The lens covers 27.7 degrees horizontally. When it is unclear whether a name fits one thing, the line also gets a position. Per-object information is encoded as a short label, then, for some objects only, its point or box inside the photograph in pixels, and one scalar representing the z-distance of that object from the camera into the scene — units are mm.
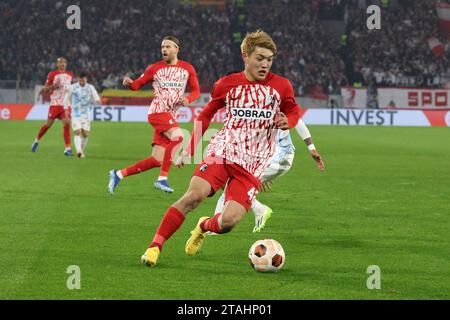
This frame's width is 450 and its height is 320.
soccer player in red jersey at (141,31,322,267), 8469
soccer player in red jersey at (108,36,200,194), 14820
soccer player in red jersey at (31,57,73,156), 24047
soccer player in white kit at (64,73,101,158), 22938
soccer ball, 8234
